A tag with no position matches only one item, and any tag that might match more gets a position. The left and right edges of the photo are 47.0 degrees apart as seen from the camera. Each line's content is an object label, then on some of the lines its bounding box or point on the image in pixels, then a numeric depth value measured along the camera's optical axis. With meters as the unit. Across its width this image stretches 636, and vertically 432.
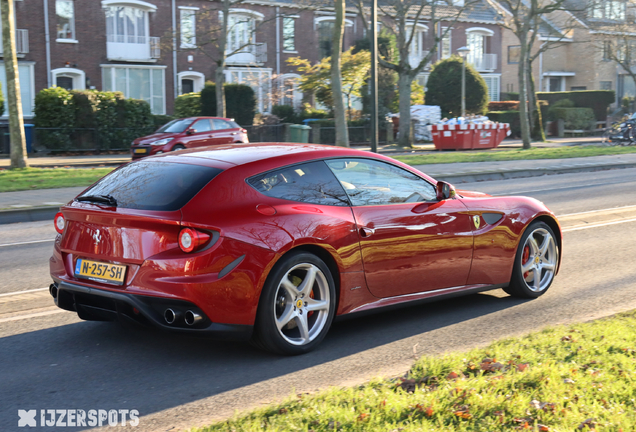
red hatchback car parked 24.25
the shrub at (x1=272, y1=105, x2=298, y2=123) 36.31
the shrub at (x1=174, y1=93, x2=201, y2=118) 35.03
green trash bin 30.78
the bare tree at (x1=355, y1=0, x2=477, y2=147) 31.78
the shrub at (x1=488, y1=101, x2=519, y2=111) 47.15
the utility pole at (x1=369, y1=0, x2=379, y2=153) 21.21
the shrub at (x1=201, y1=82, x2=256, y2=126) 33.53
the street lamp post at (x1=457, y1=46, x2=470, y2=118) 34.72
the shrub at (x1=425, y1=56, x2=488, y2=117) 41.03
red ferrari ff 4.52
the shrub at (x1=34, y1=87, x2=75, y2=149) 28.14
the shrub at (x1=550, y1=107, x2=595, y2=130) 45.91
